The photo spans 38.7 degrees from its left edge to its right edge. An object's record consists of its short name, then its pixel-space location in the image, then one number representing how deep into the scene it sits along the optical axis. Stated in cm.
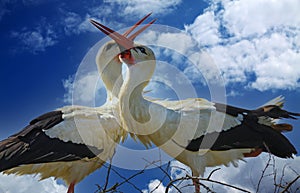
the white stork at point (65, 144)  395
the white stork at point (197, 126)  418
